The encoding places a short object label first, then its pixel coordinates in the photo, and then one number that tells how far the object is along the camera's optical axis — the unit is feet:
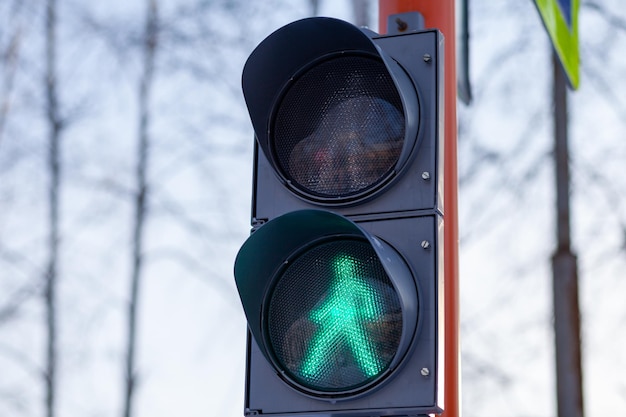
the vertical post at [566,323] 35.81
